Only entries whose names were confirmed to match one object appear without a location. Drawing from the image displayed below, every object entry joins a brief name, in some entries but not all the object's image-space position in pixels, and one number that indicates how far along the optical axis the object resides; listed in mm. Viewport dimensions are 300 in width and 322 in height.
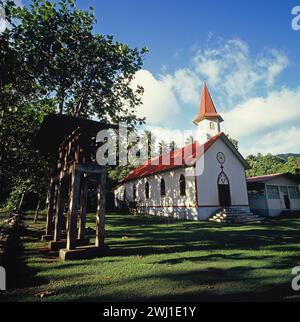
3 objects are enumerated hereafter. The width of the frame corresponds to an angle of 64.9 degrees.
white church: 21391
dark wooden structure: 7793
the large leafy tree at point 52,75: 13711
